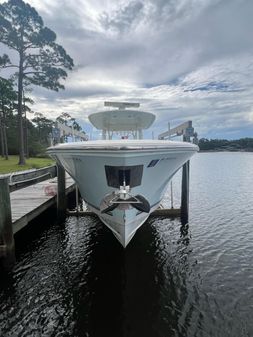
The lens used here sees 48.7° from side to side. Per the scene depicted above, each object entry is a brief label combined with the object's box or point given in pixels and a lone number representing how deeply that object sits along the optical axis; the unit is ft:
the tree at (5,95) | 82.12
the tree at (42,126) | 175.32
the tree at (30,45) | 72.95
